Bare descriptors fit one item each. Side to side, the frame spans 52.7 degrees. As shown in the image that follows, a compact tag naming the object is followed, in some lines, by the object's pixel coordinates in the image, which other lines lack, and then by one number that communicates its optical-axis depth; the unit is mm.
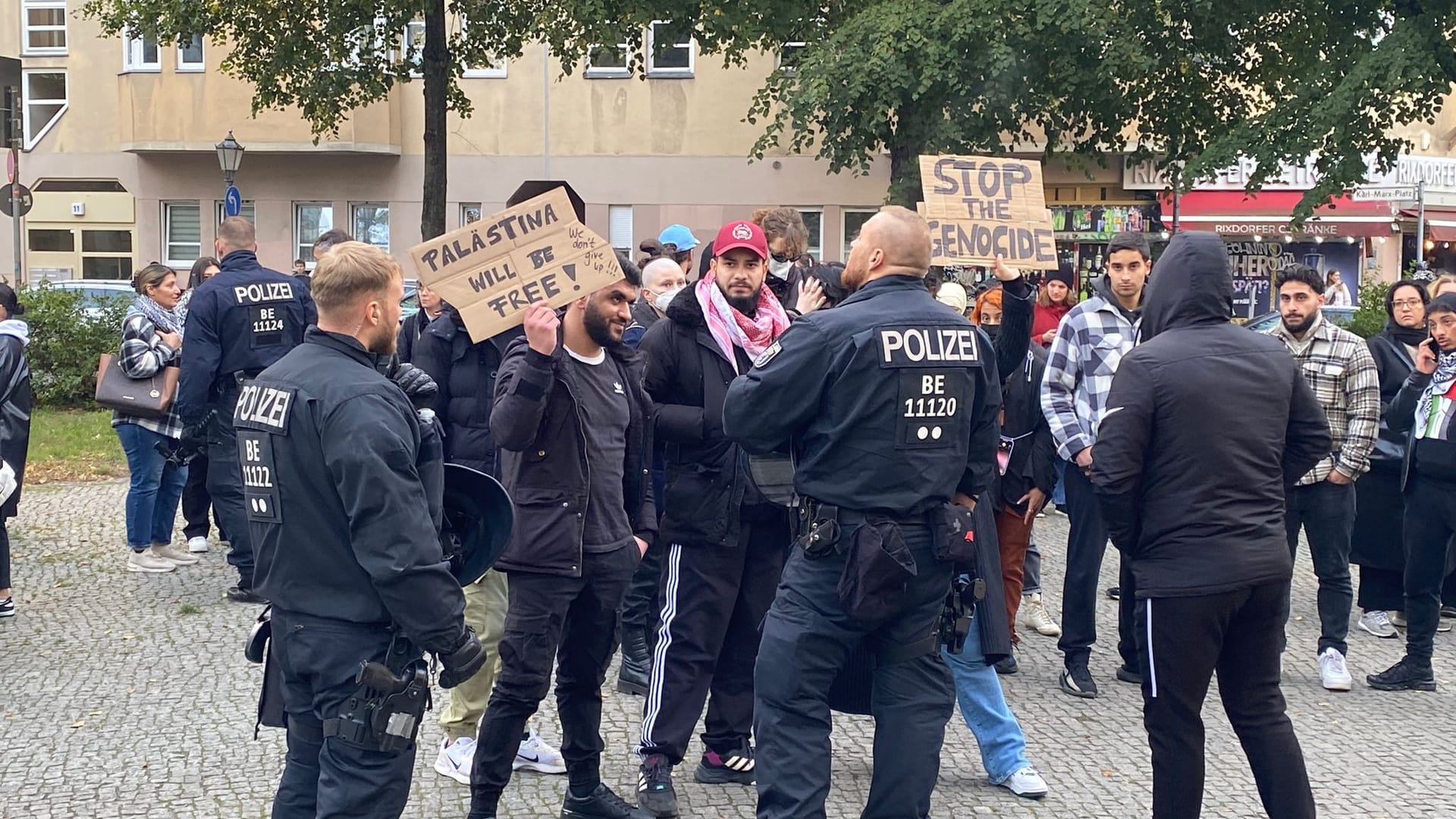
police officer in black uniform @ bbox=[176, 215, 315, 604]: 7988
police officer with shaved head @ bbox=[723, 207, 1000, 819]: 4227
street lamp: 24359
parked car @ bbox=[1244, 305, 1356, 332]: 14773
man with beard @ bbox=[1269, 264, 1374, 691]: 7109
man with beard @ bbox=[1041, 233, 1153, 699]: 6832
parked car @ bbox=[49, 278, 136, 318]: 17891
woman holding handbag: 9047
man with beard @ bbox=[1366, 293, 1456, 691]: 7031
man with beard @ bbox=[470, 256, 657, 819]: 4730
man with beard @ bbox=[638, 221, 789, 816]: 5277
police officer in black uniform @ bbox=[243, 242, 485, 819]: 3619
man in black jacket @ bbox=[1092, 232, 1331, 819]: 4453
